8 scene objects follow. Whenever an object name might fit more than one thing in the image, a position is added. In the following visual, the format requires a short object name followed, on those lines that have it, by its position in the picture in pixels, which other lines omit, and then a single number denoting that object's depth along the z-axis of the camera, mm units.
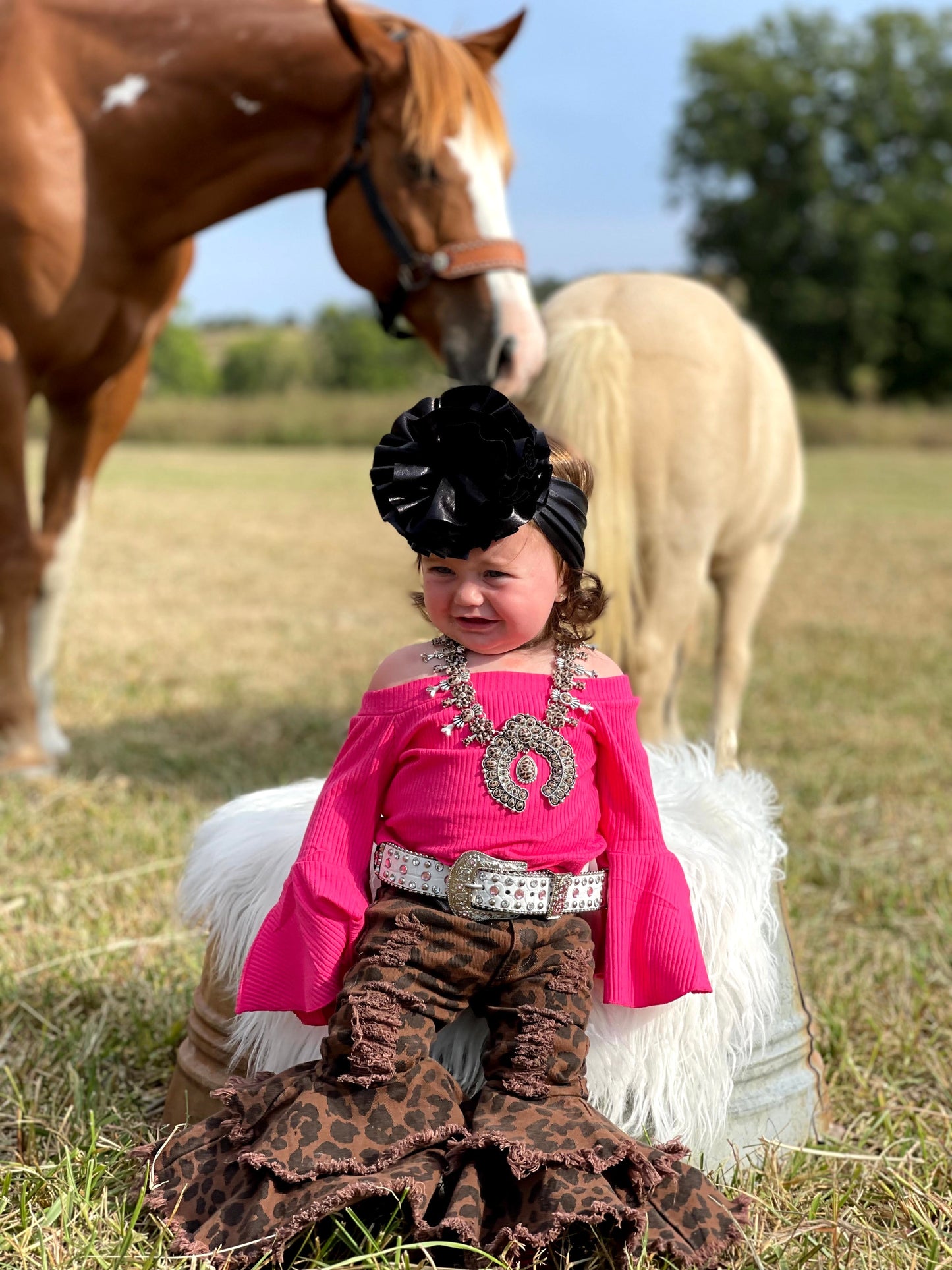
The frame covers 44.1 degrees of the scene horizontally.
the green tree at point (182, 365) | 64875
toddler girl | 1488
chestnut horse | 3213
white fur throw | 1735
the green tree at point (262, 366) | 54938
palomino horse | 3275
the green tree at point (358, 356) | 50375
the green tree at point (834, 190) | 38250
